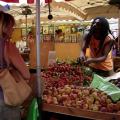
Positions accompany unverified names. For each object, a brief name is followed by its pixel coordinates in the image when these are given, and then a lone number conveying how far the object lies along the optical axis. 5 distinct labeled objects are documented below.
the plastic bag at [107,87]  1.68
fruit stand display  1.56
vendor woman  2.62
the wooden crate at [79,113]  1.51
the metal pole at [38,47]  1.68
